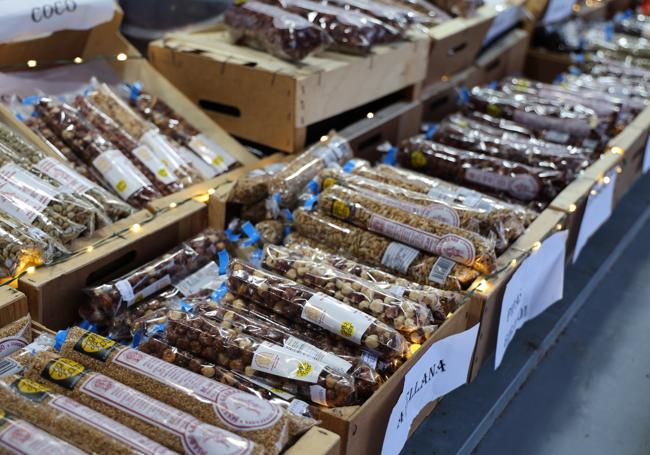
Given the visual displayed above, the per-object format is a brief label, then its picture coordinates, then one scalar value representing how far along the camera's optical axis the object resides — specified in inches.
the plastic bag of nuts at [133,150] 70.7
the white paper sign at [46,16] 68.1
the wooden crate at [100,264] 53.5
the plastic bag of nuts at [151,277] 56.1
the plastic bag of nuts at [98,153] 68.2
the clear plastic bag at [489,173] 77.5
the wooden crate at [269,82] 77.6
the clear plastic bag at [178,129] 77.2
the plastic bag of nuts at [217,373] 46.4
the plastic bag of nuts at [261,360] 46.4
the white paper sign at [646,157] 100.7
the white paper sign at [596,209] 79.9
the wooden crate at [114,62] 78.0
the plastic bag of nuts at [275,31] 78.5
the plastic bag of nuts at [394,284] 56.6
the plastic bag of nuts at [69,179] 62.2
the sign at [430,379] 49.7
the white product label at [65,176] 62.4
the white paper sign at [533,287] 63.8
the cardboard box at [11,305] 49.2
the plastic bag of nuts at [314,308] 50.9
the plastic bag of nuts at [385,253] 60.9
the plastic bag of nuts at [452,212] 64.9
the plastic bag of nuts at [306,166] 69.9
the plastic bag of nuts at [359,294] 53.6
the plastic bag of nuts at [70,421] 37.5
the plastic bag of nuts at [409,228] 61.1
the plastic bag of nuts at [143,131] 73.2
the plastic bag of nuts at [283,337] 48.0
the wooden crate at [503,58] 112.7
